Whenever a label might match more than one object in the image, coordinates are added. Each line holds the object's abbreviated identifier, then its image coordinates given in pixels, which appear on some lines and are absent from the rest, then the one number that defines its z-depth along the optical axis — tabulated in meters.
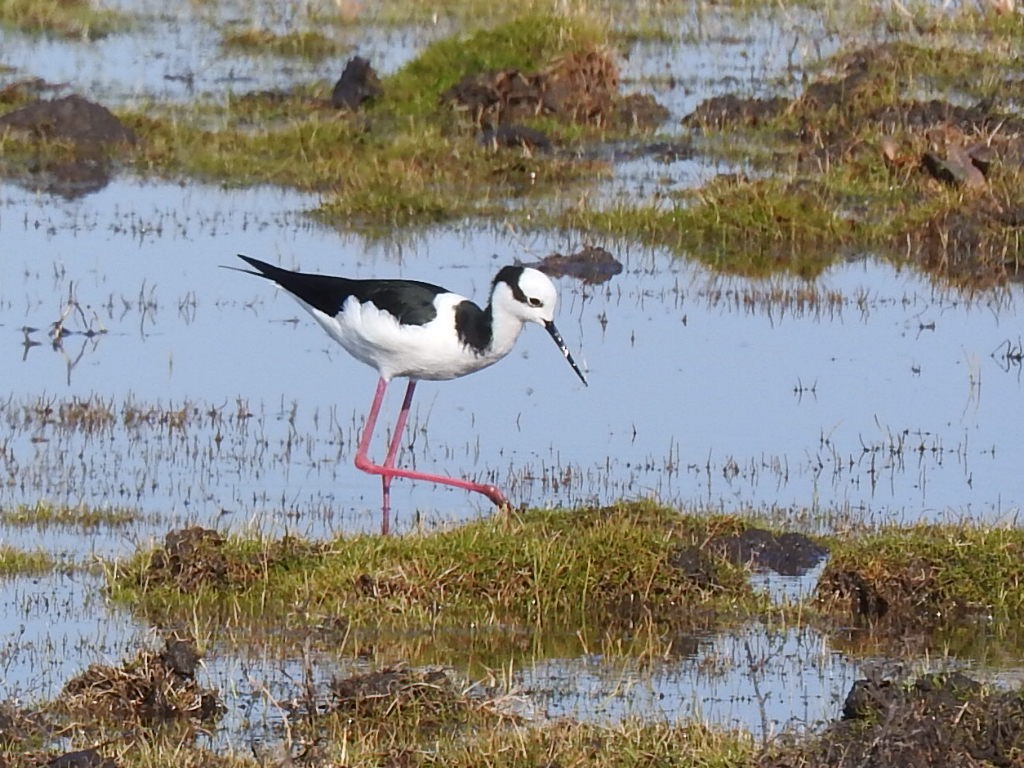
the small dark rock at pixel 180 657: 13.25
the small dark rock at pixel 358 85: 38.47
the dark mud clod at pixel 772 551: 17.16
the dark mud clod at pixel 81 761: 11.68
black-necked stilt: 19.12
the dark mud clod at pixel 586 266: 28.42
